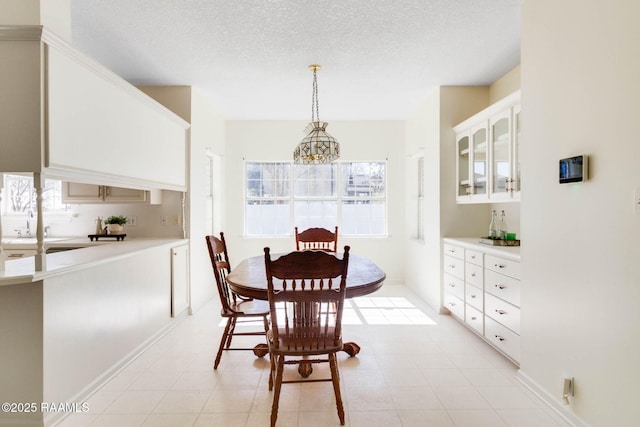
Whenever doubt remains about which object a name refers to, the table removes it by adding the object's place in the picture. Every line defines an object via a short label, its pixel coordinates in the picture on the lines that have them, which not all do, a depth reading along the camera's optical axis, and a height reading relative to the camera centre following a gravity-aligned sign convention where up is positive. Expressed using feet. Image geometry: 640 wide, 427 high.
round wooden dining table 7.40 -1.49
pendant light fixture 10.57 +1.91
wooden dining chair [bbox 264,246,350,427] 6.50 -1.64
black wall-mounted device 6.30 +0.78
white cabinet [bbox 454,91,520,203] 10.34 +1.92
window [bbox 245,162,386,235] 19.45 +0.86
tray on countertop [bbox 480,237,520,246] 10.84 -0.90
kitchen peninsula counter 6.53 -2.30
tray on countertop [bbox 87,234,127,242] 12.44 -0.77
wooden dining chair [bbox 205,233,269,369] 9.00 -2.48
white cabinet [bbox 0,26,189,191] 6.48 +2.08
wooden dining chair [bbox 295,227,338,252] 13.97 -0.93
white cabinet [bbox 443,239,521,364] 9.20 -2.35
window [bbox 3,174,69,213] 14.84 +0.80
